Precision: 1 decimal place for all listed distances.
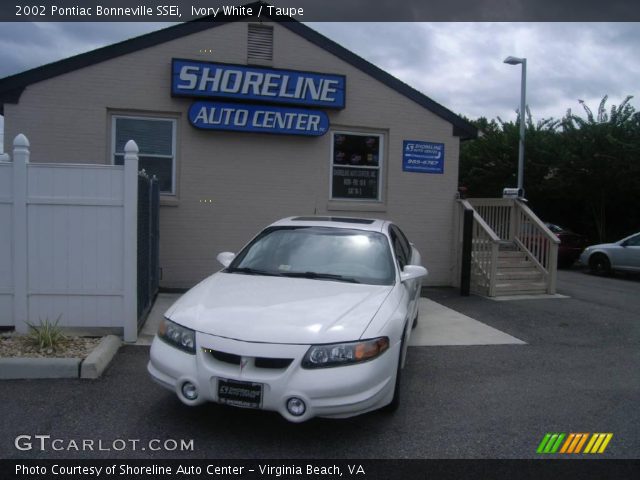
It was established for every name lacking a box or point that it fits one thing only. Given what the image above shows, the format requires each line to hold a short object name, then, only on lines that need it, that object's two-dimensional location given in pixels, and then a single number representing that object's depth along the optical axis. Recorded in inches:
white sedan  142.3
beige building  363.9
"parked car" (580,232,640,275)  565.9
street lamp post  674.2
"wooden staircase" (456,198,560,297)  403.9
